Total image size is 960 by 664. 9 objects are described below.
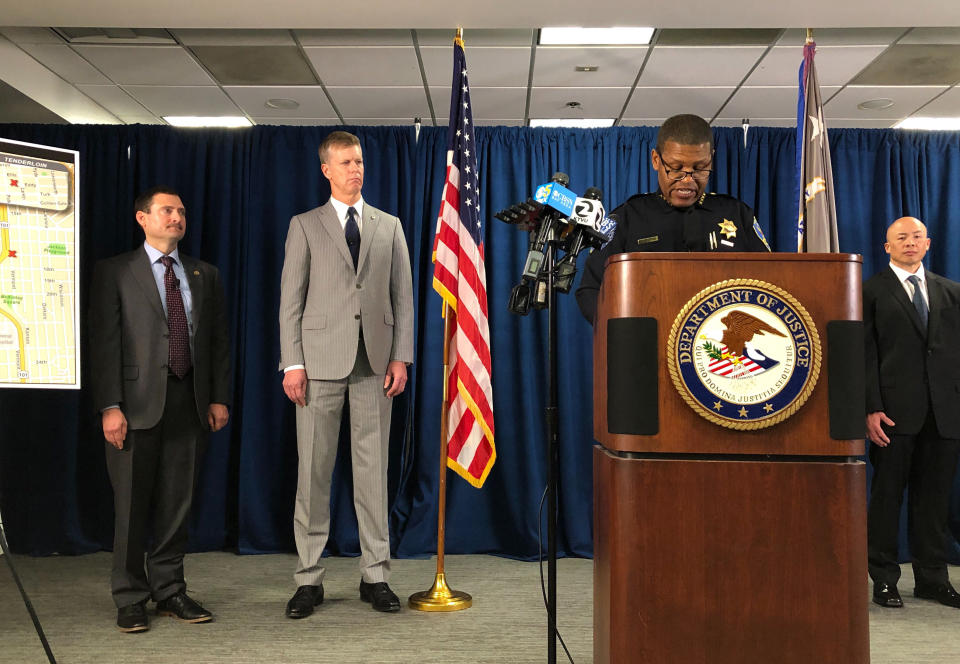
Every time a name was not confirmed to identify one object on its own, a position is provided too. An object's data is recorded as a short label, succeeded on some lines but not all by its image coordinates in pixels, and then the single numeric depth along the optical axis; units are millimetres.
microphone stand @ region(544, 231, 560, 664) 2033
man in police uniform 1972
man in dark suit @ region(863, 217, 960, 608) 3686
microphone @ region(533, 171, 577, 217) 2037
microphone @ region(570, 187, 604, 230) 2043
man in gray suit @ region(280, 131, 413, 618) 3324
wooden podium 1403
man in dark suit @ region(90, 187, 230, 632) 3092
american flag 3545
